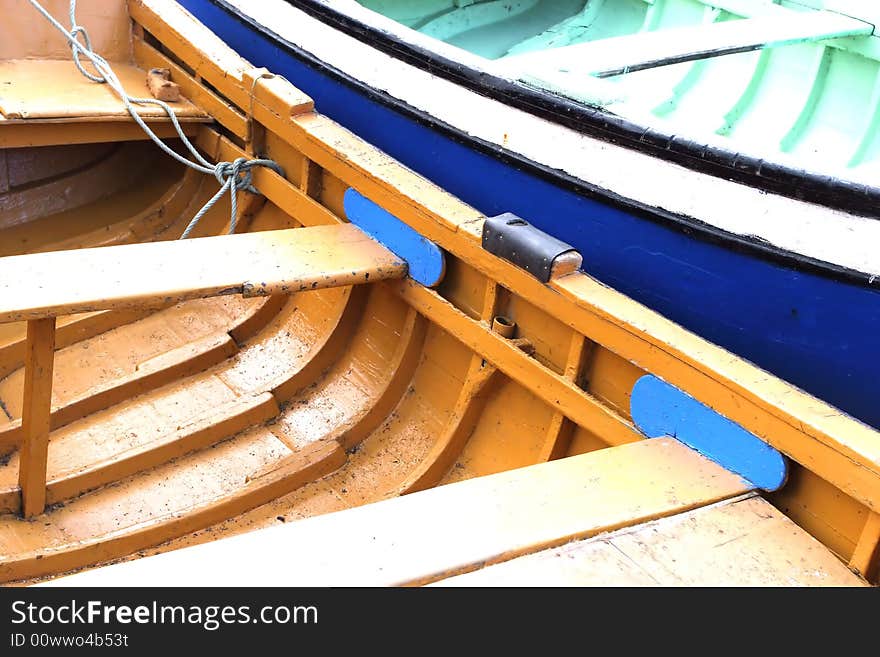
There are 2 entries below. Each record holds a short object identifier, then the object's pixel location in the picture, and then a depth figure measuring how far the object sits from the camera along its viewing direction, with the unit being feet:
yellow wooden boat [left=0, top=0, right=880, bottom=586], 5.89
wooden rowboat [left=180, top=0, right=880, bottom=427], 6.63
